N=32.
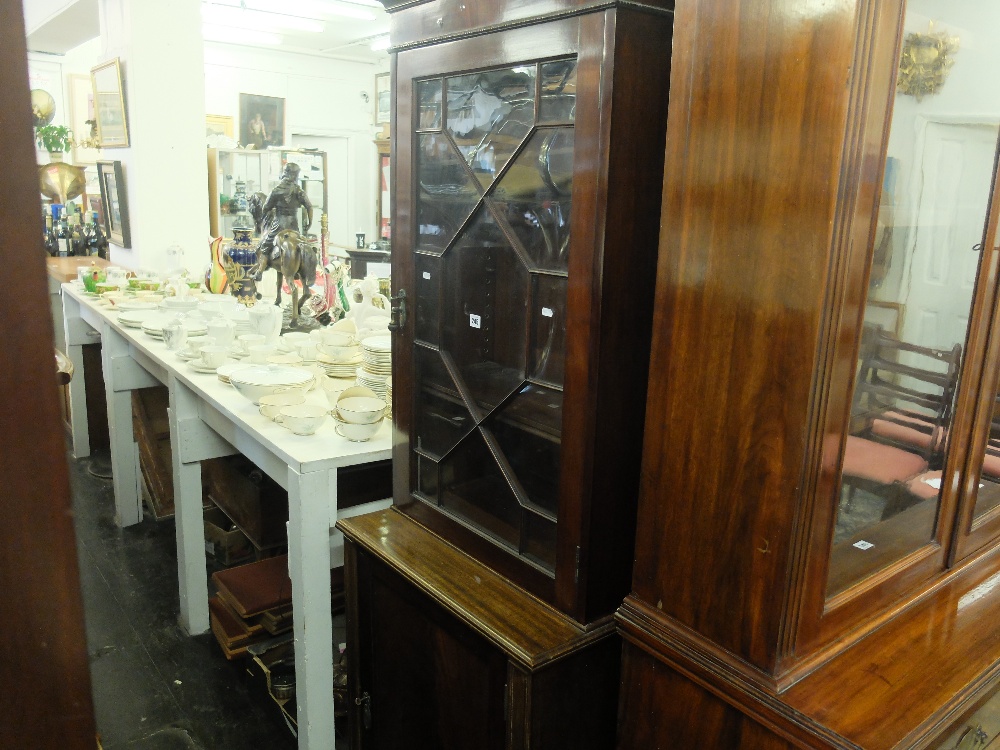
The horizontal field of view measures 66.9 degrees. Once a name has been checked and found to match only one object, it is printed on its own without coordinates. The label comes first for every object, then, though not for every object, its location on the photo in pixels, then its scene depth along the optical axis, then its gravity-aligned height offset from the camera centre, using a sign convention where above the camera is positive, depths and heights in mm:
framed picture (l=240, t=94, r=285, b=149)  8734 +922
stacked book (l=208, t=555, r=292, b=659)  2467 -1316
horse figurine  2791 -206
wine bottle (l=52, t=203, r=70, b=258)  5641 -298
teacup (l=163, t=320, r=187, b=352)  2715 -485
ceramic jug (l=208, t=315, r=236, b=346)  2598 -449
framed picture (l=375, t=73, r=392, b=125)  9094 +1262
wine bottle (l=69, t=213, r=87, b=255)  5758 -339
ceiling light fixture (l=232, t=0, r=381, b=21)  6453 +1670
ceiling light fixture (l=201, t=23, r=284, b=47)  7858 +1728
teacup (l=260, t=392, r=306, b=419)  2025 -541
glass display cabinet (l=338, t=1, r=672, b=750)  1072 -238
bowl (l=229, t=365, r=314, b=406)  2131 -512
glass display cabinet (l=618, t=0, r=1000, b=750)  838 -209
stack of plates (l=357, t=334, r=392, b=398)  2092 -438
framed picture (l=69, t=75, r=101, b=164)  7059 +789
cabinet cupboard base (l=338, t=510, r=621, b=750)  1198 -774
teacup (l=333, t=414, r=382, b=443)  1890 -559
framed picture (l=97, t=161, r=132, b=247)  4531 -27
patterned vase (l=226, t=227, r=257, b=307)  3479 -291
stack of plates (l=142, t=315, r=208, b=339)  2939 -495
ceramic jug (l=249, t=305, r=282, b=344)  2684 -419
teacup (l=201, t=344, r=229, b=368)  2477 -504
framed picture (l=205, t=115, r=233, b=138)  8485 +830
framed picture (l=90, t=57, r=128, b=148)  4316 +530
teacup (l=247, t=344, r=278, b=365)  2516 -499
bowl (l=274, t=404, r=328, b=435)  1899 -540
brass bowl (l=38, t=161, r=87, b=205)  6008 +102
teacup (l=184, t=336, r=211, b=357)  2602 -502
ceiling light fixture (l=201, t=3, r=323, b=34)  6969 +1701
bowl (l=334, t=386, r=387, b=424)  1908 -514
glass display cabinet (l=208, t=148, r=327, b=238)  6457 +218
